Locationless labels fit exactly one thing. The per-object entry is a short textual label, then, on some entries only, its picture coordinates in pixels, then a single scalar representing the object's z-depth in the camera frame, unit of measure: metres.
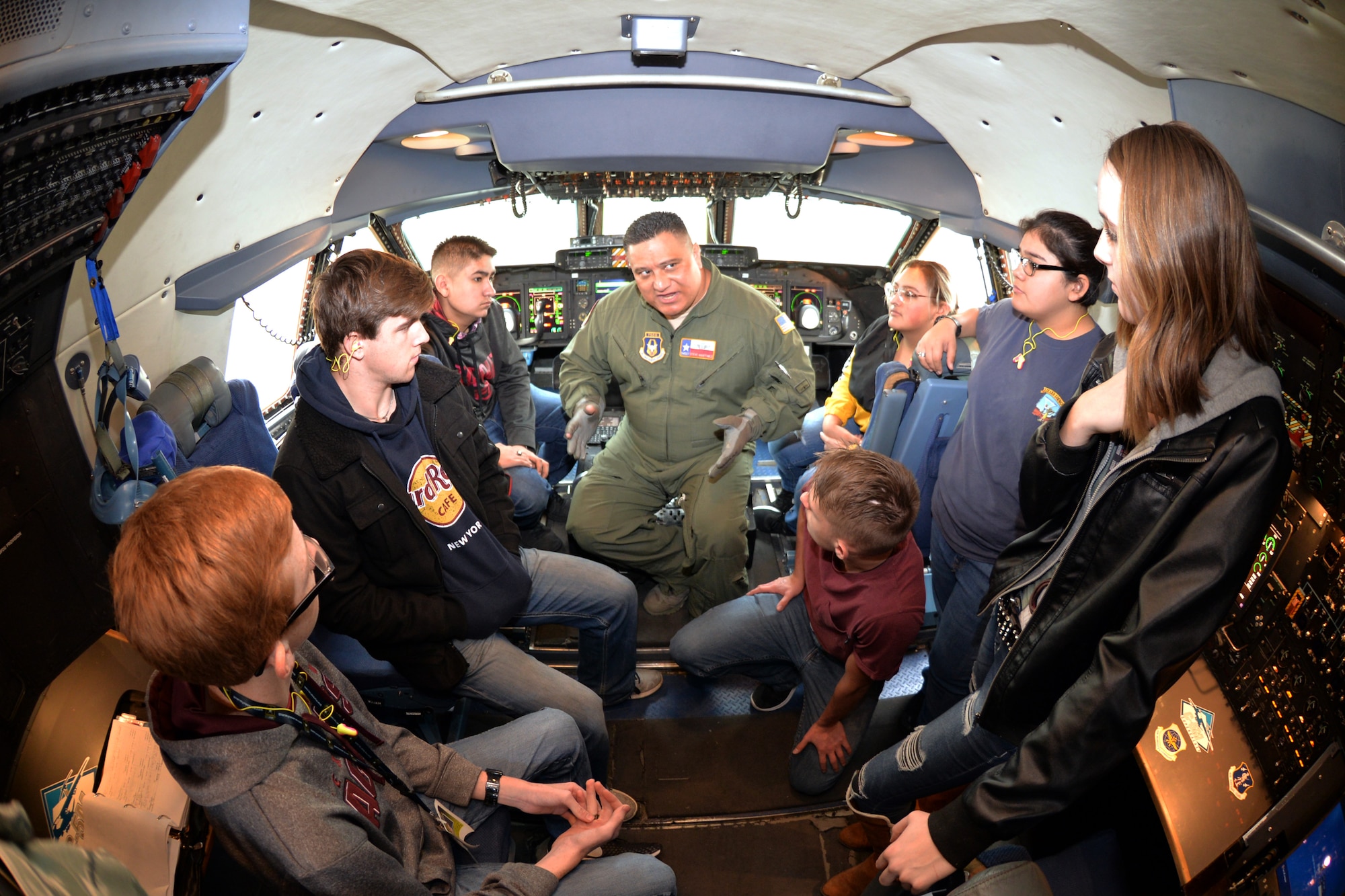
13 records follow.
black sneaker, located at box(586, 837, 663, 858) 2.36
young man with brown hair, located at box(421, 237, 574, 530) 3.28
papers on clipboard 1.49
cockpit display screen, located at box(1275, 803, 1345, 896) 1.25
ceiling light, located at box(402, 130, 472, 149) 3.60
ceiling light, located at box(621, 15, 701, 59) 2.57
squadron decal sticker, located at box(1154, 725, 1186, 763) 1.80
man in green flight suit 3.25
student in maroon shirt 2.12
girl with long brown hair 1.25
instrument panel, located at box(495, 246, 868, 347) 5.02
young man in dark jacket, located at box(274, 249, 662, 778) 2.01
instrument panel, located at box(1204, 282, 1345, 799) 1.50
